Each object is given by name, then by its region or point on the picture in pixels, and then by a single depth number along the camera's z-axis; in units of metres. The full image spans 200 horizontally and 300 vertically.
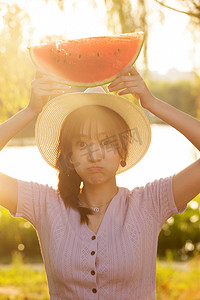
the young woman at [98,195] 2.30
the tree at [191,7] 3.36
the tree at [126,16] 5.04
